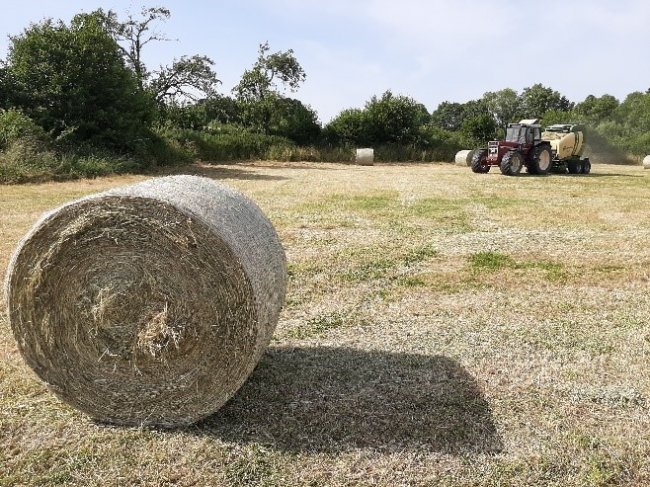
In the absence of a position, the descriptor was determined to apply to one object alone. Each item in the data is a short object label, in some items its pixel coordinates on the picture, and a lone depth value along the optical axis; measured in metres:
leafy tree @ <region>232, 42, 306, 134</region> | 42.72
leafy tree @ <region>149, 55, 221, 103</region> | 41.38
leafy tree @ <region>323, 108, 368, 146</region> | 36.38
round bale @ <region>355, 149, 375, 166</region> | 31.44
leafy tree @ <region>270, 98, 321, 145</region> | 36.12
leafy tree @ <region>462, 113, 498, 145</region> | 37.84
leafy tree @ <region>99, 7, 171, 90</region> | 41.19
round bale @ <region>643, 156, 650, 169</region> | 30.31
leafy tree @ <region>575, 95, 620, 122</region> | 48.38
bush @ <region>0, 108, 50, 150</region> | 18.11
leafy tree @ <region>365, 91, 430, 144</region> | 36.44
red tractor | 19.88
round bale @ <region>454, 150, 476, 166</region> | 30.17
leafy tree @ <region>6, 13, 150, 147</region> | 20.22
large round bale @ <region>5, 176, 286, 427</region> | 3.62
